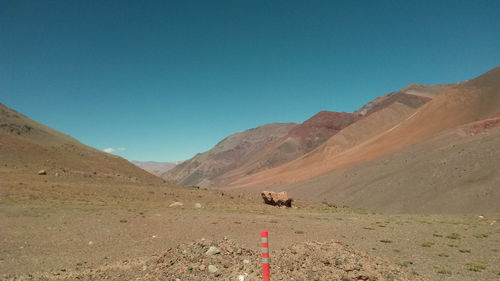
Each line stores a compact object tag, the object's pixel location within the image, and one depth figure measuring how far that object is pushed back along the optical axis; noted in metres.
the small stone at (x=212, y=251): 9.37
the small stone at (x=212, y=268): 8.62
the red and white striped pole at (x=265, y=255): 6.32
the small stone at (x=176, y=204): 25.77
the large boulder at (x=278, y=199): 30.36
